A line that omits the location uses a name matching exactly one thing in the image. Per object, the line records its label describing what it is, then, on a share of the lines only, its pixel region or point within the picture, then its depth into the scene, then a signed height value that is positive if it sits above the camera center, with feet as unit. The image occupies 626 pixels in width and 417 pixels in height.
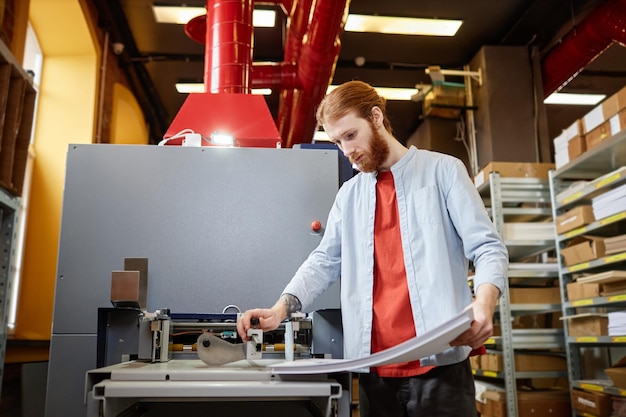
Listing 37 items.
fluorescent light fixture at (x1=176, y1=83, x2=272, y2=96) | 22.27 +9.44
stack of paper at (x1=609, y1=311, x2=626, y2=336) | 9.67 +0.12
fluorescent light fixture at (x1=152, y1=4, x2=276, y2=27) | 16.90 +9.41
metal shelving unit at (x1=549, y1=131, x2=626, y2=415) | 10.16 +1.96
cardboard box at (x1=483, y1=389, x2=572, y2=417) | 11.77 -1.48
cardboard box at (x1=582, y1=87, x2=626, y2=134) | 10.10 +3.97
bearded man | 4.08 +0.55
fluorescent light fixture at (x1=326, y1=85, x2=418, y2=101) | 22.04 +9.07
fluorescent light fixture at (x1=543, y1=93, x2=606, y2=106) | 21.59 +8.72
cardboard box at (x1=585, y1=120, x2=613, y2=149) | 10.59 +3.66
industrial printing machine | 5.00 +0.84
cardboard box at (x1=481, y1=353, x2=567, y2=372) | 12.16 -0.66
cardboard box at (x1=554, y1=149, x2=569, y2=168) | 11.99 +3.59
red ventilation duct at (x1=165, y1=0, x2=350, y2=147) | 7.35 +5.95
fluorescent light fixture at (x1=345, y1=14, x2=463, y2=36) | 17.11 +9.17
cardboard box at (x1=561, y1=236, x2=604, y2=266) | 10.52 +1.51
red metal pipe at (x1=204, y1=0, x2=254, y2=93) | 9.33 +4.73
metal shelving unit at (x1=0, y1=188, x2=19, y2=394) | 7.29 +1.03
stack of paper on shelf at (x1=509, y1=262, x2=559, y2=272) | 12.41 +1.37
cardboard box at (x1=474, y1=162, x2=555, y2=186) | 13.08 +3.63
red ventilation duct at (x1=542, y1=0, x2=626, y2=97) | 14.28 +7.76
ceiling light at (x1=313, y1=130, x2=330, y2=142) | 26.07 +8.96
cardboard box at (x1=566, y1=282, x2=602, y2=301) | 10.60 +0.75
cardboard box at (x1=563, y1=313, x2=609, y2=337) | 10.41 +0.10
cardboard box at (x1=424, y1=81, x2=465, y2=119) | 19.01 +7.69
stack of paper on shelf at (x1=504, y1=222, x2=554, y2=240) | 12.64 +2.17
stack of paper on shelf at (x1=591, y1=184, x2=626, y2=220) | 9.85 +2.23
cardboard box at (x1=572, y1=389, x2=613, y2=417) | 10.09 -1.29
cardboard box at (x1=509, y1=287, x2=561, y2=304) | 12.51 +0.74
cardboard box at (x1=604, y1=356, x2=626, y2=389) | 9.49 -0.72
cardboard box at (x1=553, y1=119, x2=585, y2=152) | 11.49 +3.98
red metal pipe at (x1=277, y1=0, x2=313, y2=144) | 12.92 +7.08
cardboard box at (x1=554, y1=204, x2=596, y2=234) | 10.93 +2.17
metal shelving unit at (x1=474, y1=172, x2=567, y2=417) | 12.12 +1.20
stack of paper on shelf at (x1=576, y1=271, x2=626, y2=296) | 9.67 +0.85
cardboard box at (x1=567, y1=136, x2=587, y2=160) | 11.45 +3.65
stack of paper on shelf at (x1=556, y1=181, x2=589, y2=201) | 11.41 +2.82
